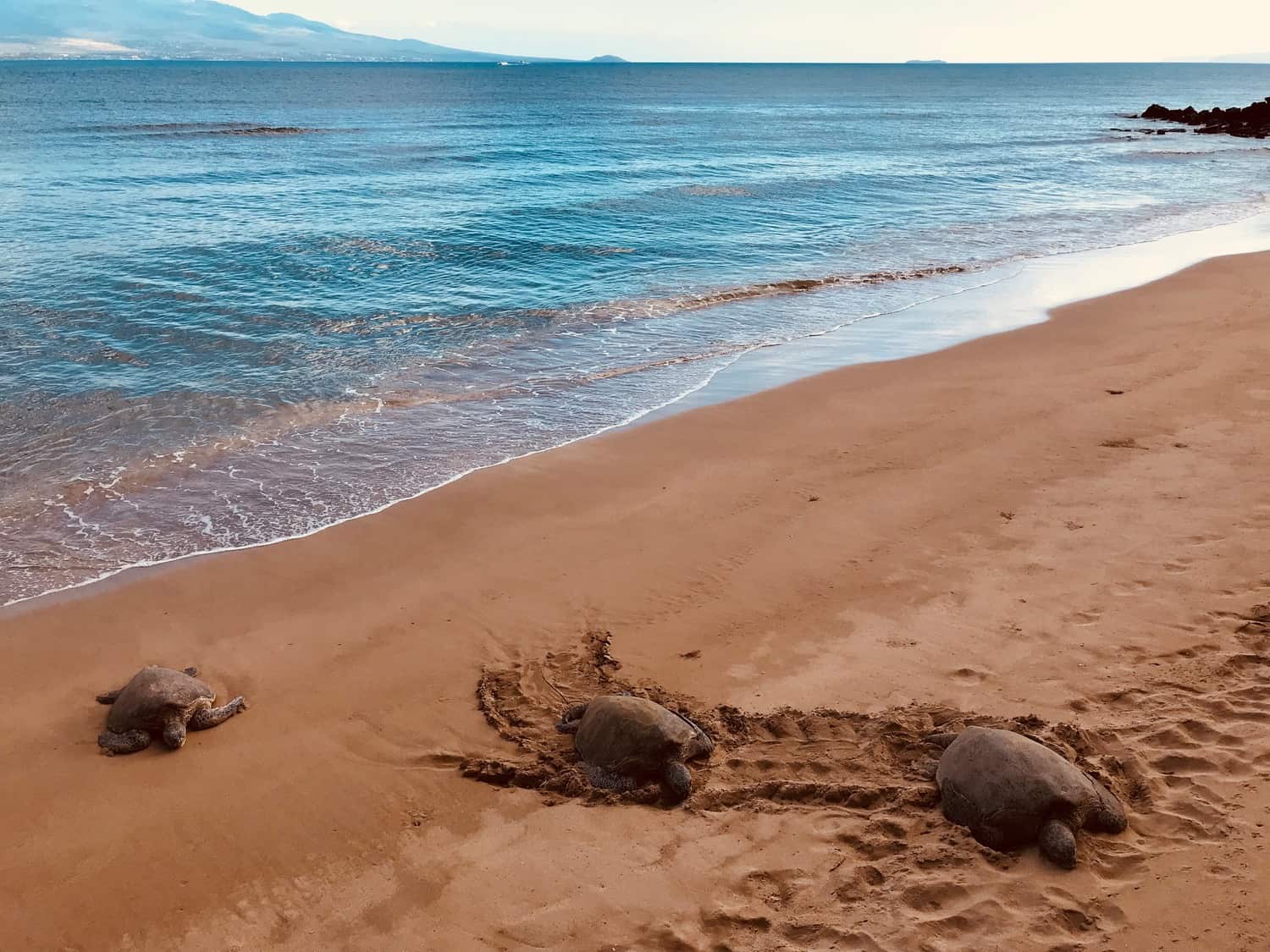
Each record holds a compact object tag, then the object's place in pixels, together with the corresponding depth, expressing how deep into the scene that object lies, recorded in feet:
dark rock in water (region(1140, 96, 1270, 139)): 176.86
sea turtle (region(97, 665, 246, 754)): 18.04
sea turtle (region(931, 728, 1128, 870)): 14.64
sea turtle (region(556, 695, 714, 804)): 16.67
